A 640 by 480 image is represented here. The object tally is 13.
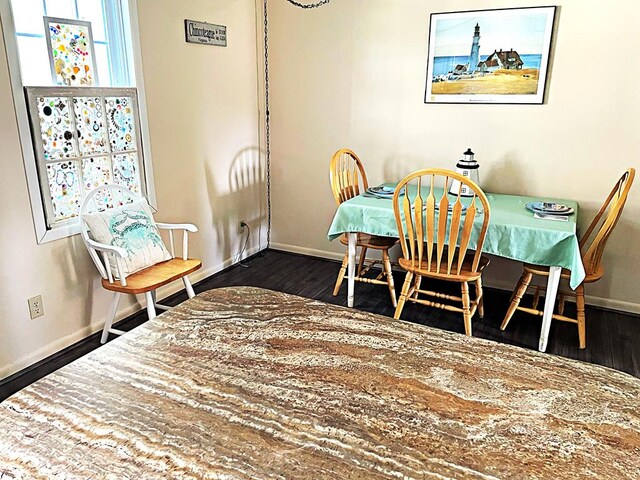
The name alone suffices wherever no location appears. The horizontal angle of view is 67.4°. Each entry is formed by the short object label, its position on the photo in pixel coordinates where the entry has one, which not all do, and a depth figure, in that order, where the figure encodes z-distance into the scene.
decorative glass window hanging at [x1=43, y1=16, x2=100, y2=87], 2.37
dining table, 2.43
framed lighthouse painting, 3.04
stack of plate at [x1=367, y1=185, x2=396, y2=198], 3.12
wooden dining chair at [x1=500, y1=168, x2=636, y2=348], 2.49
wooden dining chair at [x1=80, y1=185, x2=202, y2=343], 2.47
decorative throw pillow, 2.51
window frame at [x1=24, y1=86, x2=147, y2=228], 2.31
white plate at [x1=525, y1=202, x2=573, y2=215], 2.71
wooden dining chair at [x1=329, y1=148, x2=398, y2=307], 3.16
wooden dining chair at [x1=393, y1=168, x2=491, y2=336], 2.47
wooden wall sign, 3.15
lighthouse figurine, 3.04
